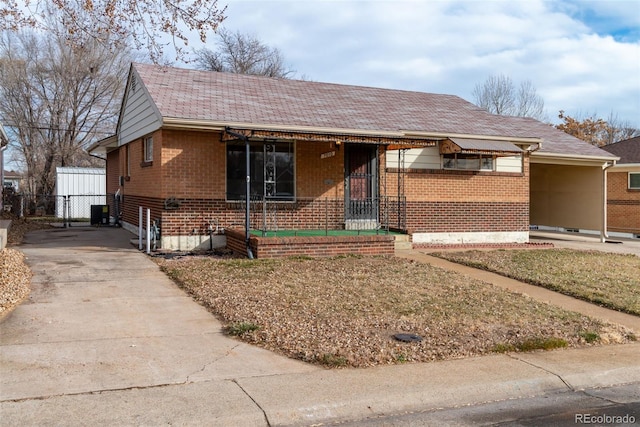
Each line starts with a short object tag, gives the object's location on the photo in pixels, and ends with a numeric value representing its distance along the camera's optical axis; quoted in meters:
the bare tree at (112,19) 9.12
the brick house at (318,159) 13.09
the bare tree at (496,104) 43.91
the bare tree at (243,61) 40.62
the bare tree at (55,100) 30.41
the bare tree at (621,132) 50.21
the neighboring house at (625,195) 22.06
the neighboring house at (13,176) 60.63
